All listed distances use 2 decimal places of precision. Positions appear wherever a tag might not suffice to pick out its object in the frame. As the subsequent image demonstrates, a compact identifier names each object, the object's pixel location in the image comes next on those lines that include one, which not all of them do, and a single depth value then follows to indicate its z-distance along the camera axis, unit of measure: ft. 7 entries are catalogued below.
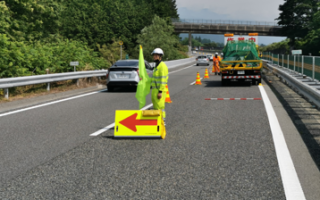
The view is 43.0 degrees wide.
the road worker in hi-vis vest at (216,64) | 98.83
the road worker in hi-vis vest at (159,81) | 26.14
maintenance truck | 66.08
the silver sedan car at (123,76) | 56.49
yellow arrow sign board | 25.34
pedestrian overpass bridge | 301.84
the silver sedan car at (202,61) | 181.01
